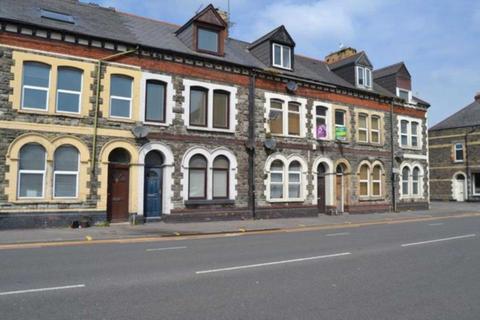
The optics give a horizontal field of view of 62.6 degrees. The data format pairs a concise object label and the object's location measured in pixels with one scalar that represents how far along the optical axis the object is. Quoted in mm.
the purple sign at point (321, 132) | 22797
